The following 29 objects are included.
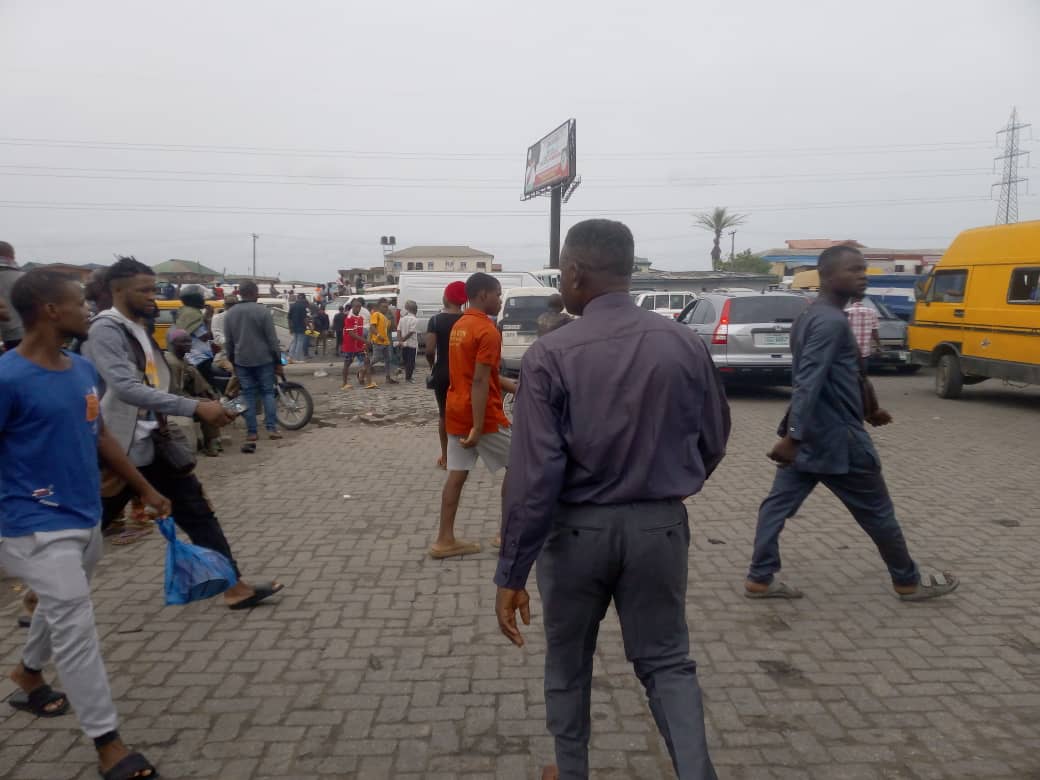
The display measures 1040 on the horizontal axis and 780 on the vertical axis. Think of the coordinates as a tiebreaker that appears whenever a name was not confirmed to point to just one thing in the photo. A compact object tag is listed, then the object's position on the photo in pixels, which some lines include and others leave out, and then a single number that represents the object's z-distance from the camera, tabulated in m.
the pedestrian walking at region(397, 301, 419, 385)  16.17
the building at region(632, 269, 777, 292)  38.79
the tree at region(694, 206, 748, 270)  67.94
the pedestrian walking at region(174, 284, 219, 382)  9.97
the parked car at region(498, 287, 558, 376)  14.58
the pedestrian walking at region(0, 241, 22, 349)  5.72
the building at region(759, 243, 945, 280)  46.87
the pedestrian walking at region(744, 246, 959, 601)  4.20
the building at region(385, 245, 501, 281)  101.50
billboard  40.38
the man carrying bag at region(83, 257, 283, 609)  3.71
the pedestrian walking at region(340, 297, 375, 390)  15.73
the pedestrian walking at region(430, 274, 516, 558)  5.11
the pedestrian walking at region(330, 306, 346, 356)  22.09
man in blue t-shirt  2.87
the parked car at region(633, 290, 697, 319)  25.17
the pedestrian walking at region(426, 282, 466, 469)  6.20
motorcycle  10.91
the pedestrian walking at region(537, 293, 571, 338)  7.07
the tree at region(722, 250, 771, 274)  77.11
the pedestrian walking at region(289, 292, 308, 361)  21.22
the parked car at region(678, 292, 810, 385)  12.82
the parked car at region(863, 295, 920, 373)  16.67
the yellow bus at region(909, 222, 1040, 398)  11.34
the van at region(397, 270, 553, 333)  23.05
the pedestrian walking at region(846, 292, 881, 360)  10.43
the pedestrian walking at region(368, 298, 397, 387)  16.16
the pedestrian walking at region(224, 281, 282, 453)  9.08
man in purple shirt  2.38
